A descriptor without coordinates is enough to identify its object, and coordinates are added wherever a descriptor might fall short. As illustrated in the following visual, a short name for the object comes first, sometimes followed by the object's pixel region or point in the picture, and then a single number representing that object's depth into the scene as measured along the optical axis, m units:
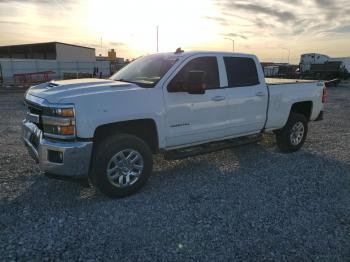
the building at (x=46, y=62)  31.07
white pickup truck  4.21
